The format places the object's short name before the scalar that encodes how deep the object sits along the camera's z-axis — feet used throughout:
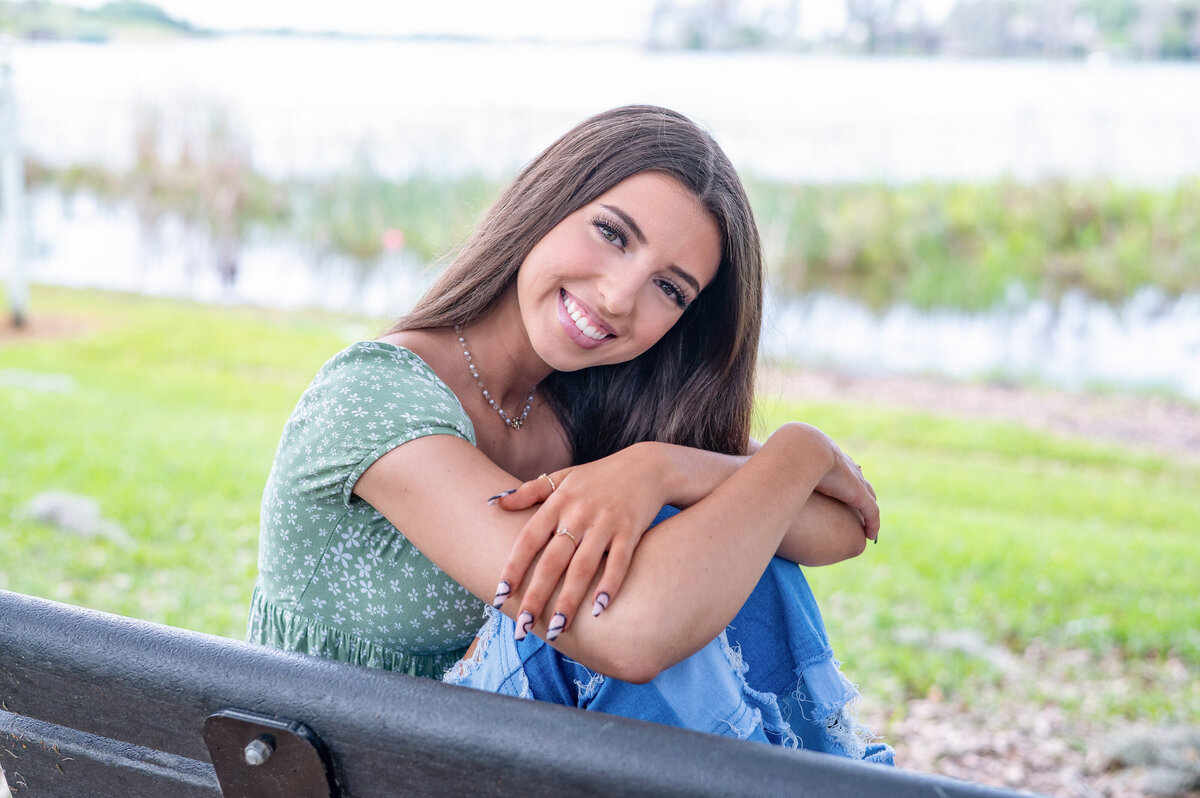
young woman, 4.07
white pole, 29.84
